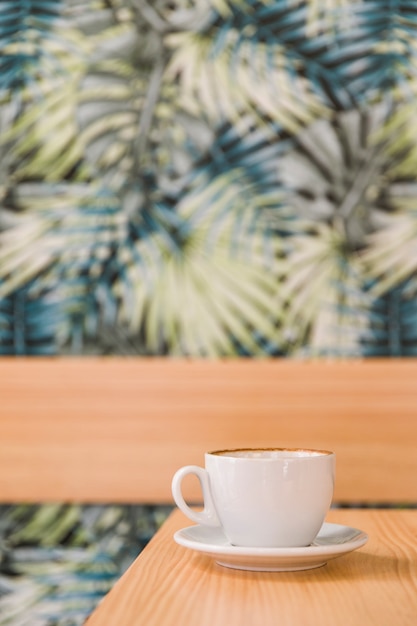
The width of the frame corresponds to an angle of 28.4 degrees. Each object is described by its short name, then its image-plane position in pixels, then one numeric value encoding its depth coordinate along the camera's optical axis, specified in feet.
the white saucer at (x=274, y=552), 2.06
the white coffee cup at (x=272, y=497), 2.16
